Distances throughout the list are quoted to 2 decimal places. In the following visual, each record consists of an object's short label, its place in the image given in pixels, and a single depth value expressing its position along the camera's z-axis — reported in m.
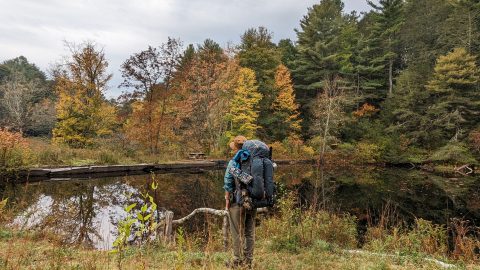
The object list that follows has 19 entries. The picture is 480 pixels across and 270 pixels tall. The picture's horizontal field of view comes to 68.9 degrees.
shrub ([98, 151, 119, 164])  18.68
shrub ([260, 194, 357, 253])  5.80
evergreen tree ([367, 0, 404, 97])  34.22
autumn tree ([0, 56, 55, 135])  29.81
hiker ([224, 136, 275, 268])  4.16
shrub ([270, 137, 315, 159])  29.12
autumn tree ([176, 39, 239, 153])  25.08
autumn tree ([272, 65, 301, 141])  30.74
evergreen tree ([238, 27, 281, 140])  30.75
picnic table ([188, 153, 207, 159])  24.20
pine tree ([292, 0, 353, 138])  33.91
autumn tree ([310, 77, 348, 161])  27.19
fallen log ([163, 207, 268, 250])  5.91
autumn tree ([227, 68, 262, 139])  26.81
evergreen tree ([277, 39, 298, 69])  38.32
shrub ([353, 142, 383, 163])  28.36
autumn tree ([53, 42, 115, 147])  21.25
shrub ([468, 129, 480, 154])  24.34
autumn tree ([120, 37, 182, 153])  22.30
